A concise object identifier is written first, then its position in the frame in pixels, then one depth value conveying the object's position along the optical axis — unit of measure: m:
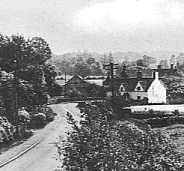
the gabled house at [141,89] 89.69
